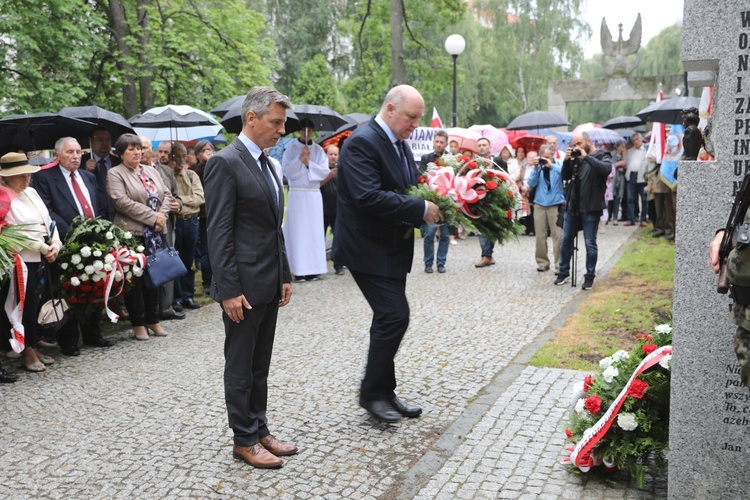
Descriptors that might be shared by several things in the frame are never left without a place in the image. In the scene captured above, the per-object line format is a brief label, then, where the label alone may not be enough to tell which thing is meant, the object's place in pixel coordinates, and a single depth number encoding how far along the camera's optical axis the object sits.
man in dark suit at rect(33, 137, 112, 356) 7.27
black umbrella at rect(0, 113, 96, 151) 7.69
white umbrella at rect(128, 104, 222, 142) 10.71
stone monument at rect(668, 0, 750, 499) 3.40
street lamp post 19.06
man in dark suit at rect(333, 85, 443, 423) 4.86
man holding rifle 2.74
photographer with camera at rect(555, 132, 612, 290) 10.20
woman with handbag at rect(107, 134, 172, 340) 7.83
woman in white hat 6.52
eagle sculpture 28.00
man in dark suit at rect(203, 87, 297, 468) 4.18
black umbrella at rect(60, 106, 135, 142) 8.50
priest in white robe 11.40
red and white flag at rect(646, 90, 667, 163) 14.20
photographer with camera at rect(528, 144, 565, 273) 11.44
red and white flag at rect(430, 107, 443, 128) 18.37
